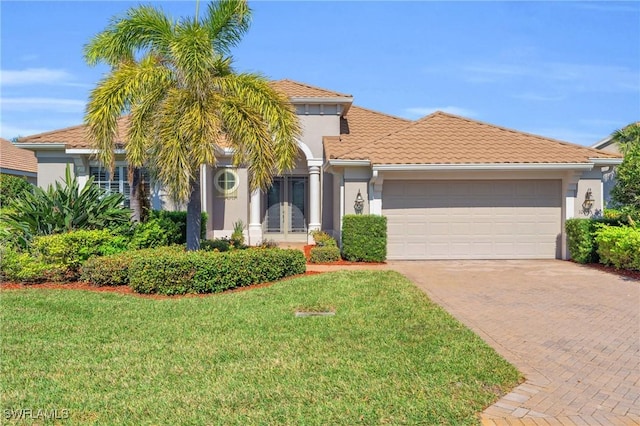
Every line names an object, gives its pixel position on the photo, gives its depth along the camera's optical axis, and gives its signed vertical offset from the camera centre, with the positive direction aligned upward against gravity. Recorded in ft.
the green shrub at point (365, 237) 43.09 -2.98
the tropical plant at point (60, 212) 35.99 -0.71
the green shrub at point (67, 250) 33.32 -3.36
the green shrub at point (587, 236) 42.16 -2.77
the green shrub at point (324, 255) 43.16 -4.62
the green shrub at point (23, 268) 33.04 -4.55
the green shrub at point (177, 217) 44.17 -1.30
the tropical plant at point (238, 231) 53.16 -3.16
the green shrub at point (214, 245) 38.82 -3.53
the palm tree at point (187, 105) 31.55 +6.83
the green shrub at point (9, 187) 64.52 +2.22
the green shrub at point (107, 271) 32.35 -4.61
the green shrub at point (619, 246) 36.37 -3.23
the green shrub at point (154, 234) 38.32 -2.54
